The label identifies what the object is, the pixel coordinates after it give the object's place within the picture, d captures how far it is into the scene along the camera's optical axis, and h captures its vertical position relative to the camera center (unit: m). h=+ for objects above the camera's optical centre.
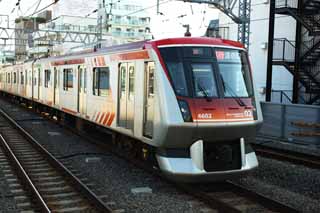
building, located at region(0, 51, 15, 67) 72.77 +2.07
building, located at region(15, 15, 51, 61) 65.75 +4.80
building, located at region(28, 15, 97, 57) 57.66 +6.62
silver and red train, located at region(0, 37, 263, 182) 7.54 -0.58
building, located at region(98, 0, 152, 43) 65.29 +8.29
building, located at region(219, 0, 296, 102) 22.94 +1.72
